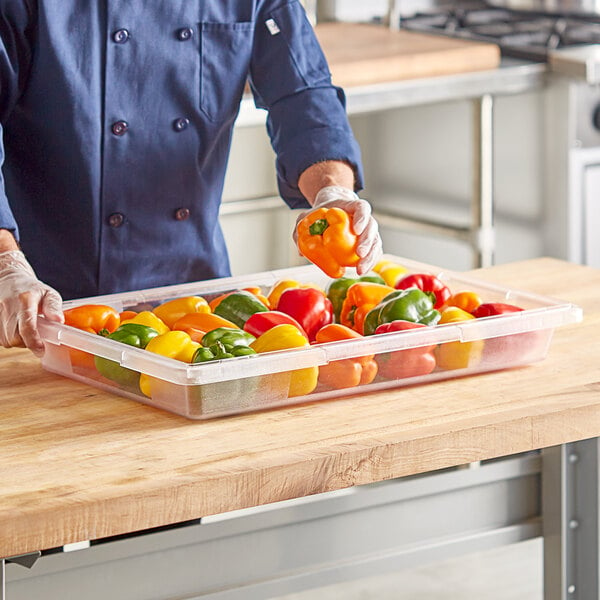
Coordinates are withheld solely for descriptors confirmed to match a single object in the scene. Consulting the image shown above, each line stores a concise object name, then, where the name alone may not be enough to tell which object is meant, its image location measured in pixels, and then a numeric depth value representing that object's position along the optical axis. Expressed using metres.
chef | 3.67
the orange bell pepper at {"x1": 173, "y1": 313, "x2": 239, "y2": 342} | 3.31
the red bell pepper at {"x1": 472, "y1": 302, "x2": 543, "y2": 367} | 3.31
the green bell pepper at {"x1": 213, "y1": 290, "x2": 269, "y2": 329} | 3.37
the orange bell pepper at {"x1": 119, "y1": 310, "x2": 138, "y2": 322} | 3.36
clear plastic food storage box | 3.17
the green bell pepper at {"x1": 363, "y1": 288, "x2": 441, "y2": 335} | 3.31
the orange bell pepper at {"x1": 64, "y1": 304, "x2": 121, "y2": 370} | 3.34
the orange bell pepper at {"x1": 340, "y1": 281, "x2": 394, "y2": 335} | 3.39
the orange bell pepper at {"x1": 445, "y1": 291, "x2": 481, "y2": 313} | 3.40
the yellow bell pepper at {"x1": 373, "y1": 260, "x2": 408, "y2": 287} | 3.50
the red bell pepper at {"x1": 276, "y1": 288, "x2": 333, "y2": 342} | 3.36
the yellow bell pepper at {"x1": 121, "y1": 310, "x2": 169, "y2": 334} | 3.33
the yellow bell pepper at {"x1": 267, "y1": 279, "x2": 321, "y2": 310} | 3.44
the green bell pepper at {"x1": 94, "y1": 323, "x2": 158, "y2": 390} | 3.24
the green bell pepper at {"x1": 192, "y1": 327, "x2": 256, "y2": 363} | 3.19
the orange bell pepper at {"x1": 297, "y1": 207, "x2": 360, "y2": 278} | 3.43
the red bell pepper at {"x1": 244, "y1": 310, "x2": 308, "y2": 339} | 3.31
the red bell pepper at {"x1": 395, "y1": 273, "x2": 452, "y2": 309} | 3.43
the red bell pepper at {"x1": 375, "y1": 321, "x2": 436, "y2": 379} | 3.26
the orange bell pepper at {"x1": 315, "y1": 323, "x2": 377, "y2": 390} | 3.23
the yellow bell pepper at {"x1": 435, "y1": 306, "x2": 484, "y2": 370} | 3.29
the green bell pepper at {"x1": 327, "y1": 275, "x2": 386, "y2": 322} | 3.44
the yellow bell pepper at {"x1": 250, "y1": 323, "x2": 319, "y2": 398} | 3.21
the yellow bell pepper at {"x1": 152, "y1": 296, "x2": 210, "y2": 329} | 3.38
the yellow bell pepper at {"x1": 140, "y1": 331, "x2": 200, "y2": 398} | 3.23
